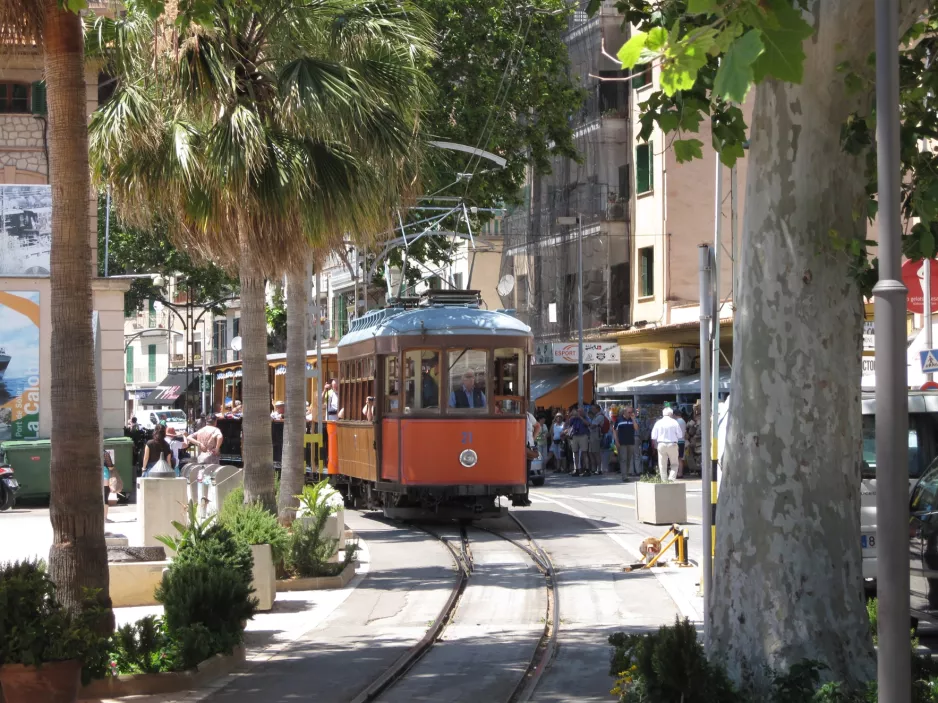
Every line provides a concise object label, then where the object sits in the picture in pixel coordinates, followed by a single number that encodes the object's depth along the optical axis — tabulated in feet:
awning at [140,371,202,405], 246.27
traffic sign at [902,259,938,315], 70.13
